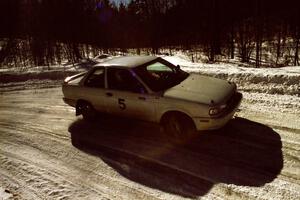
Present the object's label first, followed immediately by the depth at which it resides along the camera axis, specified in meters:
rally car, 6.02
